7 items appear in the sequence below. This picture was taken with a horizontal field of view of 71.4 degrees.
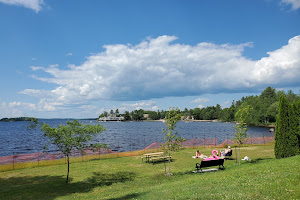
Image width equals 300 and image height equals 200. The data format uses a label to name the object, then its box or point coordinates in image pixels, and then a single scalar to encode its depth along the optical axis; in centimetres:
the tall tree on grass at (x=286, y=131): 1597
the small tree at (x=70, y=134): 1347
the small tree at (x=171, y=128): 1514
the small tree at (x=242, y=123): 1722
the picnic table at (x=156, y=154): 2086
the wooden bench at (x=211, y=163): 1501
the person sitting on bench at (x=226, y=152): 2105
